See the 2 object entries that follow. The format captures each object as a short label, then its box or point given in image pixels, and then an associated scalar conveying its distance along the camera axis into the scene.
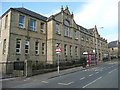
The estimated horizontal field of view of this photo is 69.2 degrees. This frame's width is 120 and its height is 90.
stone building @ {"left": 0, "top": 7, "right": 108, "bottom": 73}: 12.99
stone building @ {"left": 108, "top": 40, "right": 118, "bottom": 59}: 47.69
